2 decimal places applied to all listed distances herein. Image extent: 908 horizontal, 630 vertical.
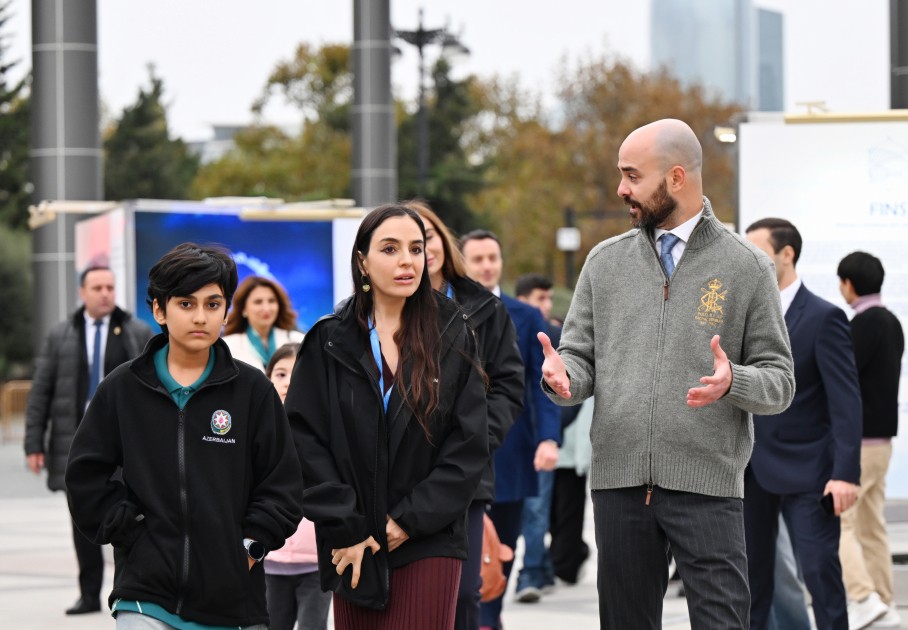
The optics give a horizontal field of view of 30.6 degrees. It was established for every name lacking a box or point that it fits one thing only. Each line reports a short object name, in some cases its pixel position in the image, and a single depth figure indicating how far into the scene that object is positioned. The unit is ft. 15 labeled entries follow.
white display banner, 32.94
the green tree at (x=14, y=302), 150.82
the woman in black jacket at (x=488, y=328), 22.38
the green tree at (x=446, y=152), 155.84
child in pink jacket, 22.80
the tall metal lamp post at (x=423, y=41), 94.99
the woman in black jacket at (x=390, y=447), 16.87
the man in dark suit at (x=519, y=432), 28.04
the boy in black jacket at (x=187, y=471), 15.71
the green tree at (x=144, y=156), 196.85
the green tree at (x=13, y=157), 171.73
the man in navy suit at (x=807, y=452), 23.40
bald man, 16.67
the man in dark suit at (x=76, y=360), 34.50
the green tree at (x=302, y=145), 171.83
